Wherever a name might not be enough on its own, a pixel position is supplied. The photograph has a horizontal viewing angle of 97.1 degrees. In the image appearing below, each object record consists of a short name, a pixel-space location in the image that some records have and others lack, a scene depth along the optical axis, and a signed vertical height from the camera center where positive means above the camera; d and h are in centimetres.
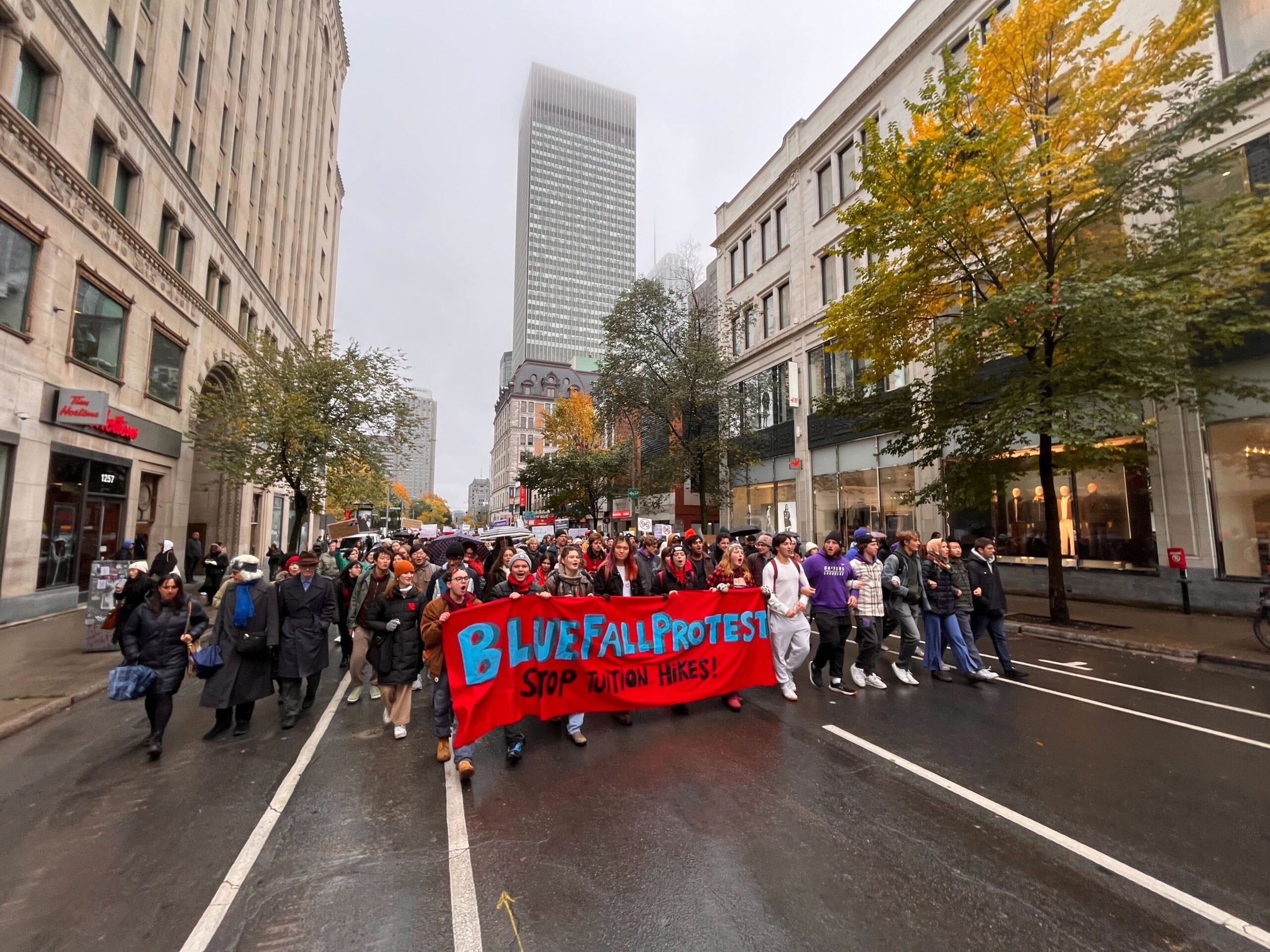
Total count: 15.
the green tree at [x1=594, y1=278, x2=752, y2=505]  2386 +641
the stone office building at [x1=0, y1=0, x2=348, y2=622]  1230 +772
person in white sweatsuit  711 -106
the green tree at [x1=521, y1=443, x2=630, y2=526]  3584 +356
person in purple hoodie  731 -97
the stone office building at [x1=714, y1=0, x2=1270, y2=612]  1274 +317
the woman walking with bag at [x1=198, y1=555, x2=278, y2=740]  600 -126
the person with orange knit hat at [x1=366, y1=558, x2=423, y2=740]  593 -123
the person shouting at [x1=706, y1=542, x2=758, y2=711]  745 -60
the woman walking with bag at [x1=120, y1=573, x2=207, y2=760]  548 -114
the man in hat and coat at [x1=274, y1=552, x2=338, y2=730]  638 -116
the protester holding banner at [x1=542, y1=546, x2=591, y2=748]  643 -58
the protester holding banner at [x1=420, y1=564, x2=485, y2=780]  532 -126
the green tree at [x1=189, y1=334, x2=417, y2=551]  1762 +370
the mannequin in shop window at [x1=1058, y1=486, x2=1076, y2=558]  1598 +17
